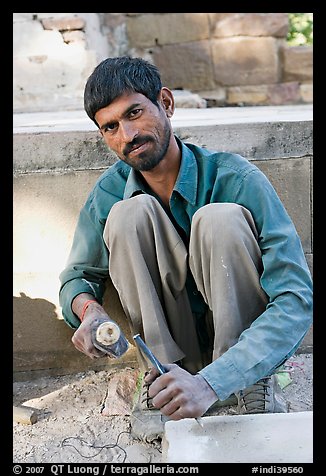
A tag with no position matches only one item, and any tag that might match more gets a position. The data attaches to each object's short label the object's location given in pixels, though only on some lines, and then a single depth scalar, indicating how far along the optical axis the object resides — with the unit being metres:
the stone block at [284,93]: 5.42
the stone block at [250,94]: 5.41
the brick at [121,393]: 2.14
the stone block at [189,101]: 4.55
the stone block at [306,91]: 5.44
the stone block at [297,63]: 5.38
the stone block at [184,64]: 5.34
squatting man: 1.76
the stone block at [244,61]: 5.33
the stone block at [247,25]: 5.30
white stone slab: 1.56
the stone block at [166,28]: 5.32
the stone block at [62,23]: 4.36
